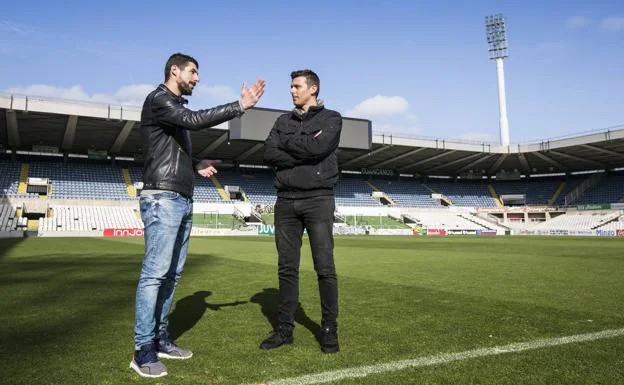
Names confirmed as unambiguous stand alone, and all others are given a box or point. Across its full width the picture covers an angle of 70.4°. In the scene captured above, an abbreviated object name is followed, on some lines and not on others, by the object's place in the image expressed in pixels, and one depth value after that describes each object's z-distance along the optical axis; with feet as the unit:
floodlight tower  186.09
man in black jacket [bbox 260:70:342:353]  11.34
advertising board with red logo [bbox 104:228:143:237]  110.93
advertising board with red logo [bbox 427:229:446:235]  149.28
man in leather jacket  9.88
